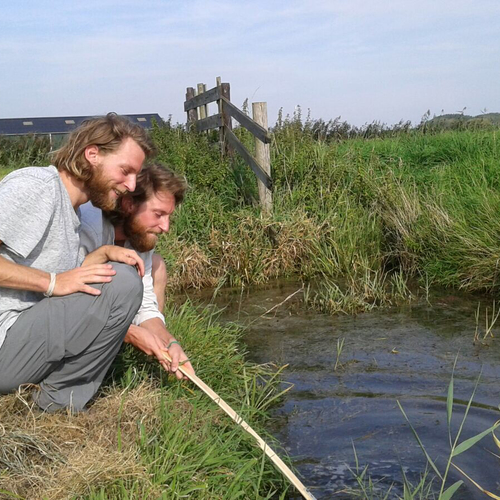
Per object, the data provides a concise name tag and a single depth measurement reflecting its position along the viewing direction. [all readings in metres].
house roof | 36.78
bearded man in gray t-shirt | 2.76
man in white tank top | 3.28
